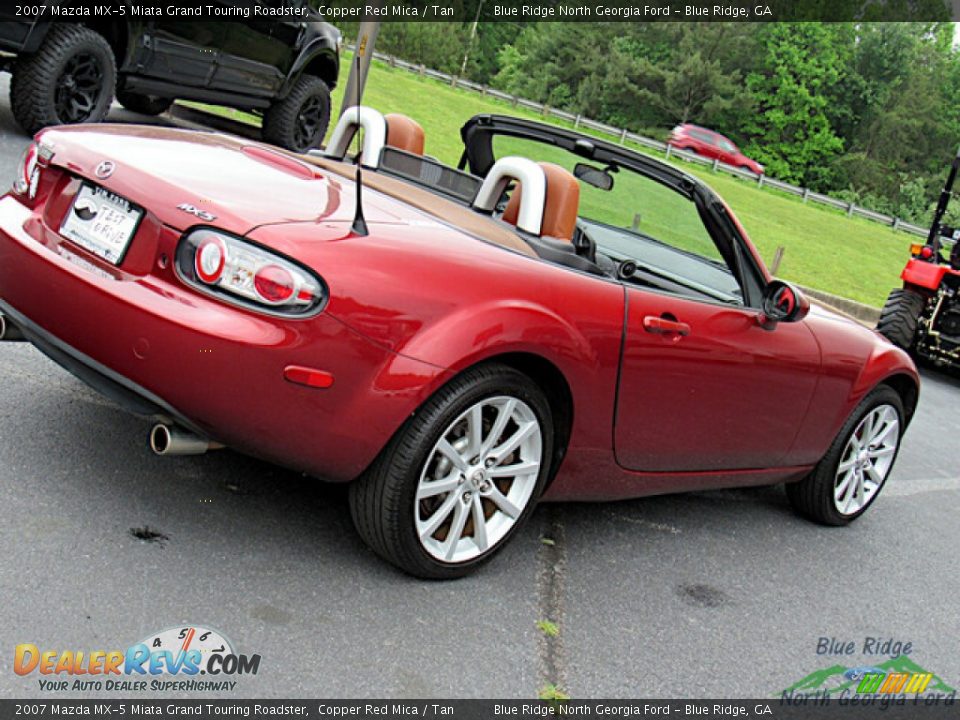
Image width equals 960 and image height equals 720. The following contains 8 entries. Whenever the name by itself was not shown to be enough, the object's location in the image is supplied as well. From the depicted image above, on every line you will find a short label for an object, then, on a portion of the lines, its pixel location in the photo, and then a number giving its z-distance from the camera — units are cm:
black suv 830
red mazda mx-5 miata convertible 311
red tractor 1184
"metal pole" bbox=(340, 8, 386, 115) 775
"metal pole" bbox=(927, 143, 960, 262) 1230
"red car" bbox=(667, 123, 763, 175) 4506
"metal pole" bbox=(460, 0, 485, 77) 7554
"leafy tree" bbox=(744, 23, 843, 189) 6900
